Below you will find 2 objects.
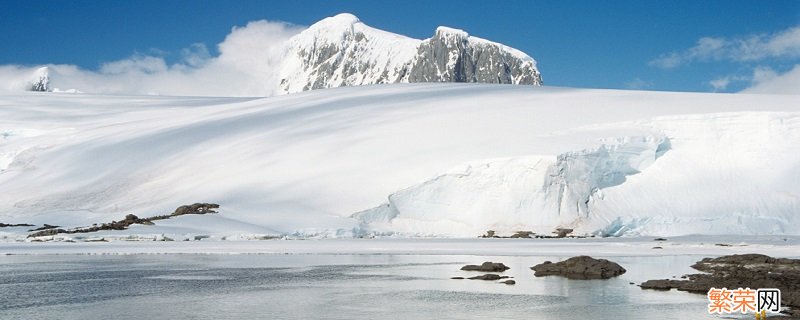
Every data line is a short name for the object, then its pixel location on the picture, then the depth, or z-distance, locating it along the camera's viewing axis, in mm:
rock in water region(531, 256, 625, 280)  21797
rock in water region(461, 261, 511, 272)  23330
